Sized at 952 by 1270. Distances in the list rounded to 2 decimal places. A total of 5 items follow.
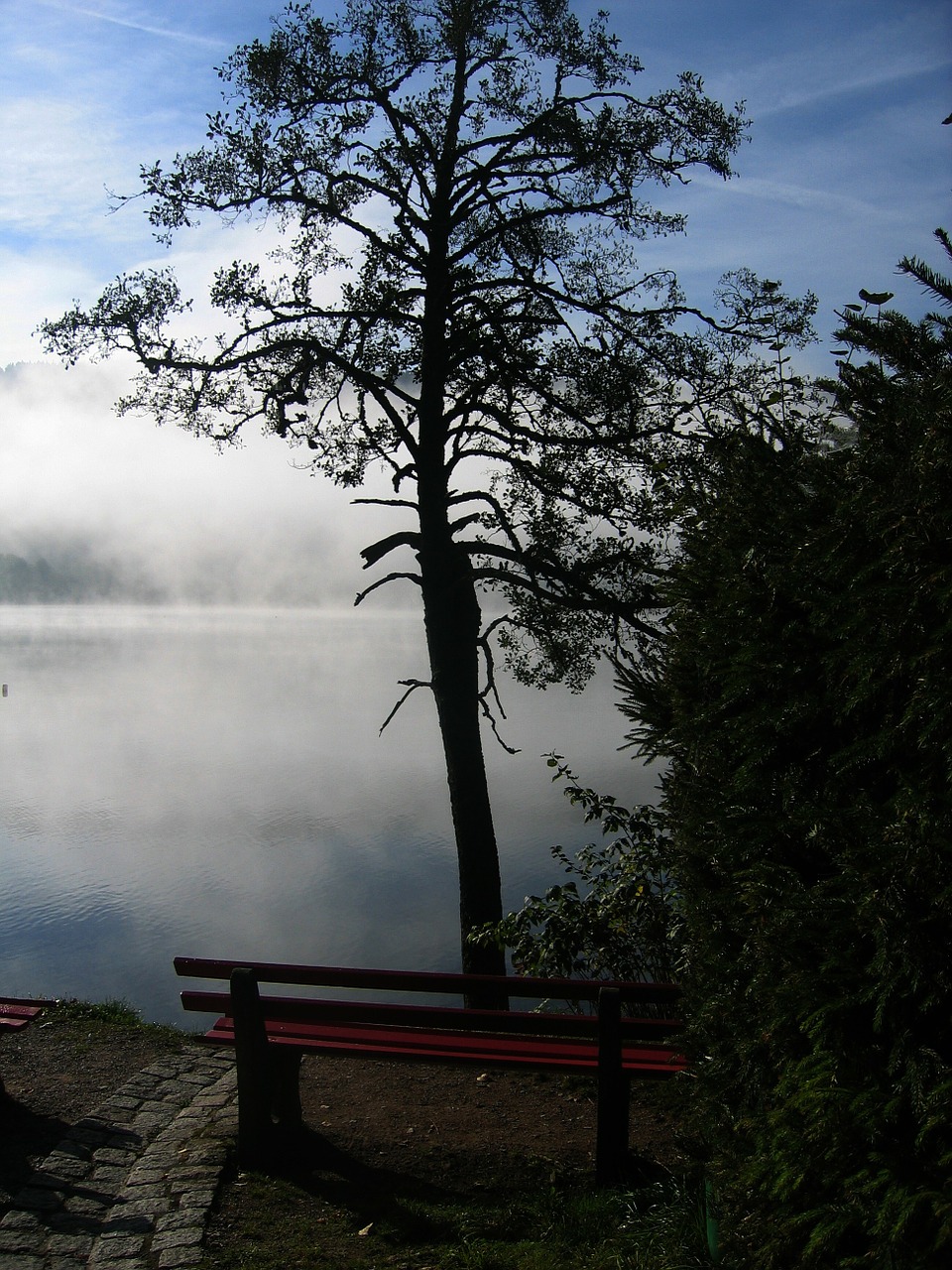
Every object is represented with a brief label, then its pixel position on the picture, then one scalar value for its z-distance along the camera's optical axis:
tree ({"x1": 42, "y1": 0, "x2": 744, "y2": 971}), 9.38
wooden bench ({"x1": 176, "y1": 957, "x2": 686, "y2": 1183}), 4.75
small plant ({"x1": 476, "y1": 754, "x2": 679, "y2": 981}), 6.84
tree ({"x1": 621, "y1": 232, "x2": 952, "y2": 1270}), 2.14
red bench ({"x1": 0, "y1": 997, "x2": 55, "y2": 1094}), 5.55
